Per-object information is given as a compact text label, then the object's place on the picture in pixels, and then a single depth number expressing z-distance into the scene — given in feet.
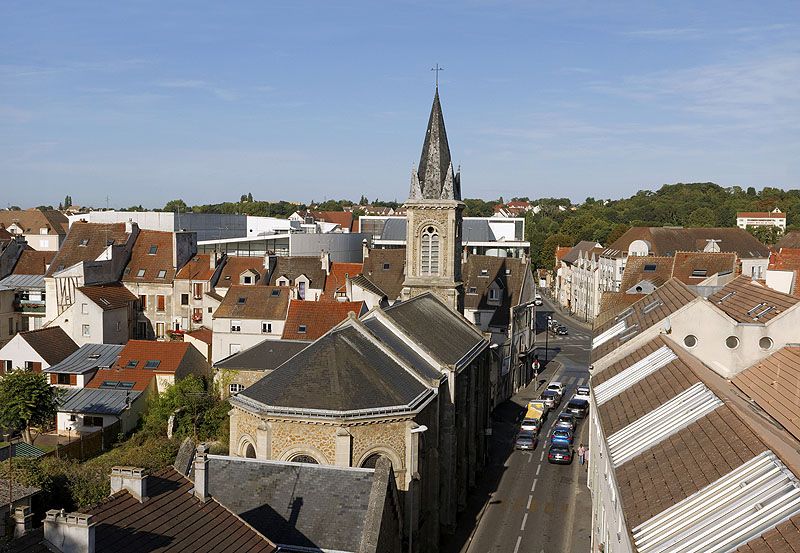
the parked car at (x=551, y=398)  185.72
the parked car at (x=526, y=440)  152.25
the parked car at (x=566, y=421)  159.33
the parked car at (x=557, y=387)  196.06
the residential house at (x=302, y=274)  209.36
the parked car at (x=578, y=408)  174.50
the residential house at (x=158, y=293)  212.23
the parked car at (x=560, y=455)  142.10
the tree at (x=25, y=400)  140.46
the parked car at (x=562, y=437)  146.30
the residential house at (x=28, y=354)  174.70
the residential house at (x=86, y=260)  201.16
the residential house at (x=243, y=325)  182.09
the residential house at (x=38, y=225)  317.63
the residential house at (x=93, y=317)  189.78
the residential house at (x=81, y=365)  167.32
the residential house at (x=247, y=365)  157.69
